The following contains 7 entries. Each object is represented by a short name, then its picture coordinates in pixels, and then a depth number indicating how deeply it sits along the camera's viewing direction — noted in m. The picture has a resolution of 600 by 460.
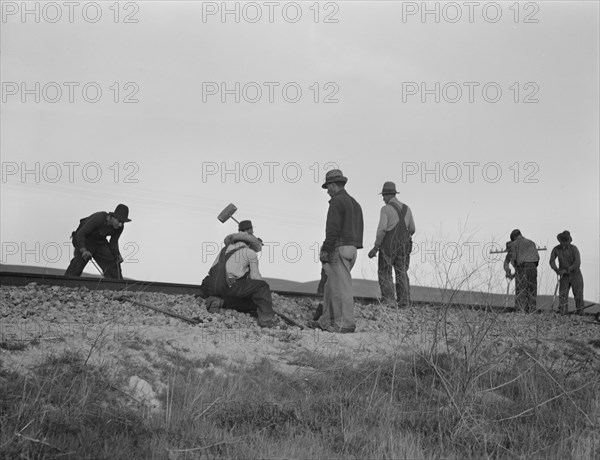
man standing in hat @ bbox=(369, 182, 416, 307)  15.20
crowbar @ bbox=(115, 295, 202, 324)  12.39
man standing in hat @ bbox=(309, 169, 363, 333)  12.96
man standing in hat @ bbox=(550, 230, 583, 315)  19.33
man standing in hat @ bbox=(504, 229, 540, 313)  18.23
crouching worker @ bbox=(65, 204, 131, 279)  15.86
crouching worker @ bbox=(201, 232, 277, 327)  12.96
